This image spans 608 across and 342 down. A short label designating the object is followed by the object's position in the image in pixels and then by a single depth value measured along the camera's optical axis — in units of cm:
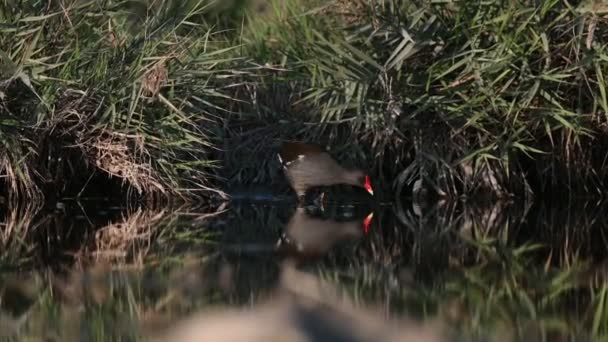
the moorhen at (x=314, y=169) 1903
